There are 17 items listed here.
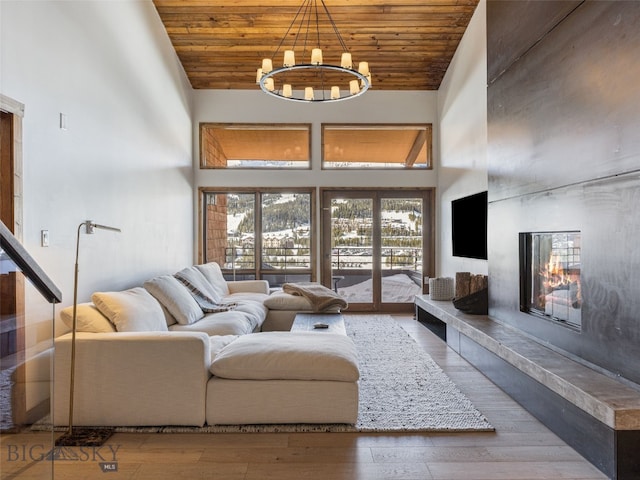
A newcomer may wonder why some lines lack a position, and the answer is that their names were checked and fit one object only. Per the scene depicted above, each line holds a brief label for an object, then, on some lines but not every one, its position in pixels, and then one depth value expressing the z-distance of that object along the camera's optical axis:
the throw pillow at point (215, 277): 5.60
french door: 7.24
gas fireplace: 2.95
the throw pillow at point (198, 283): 4.77
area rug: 2.67
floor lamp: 2.53
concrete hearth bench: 2.09
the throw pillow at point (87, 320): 2.89
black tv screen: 5.14
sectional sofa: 2.68
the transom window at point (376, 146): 7.23
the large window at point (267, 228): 7.27
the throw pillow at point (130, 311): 3.07
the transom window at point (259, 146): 7.22
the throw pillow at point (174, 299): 4.00
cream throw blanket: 5.20
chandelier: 4.28
